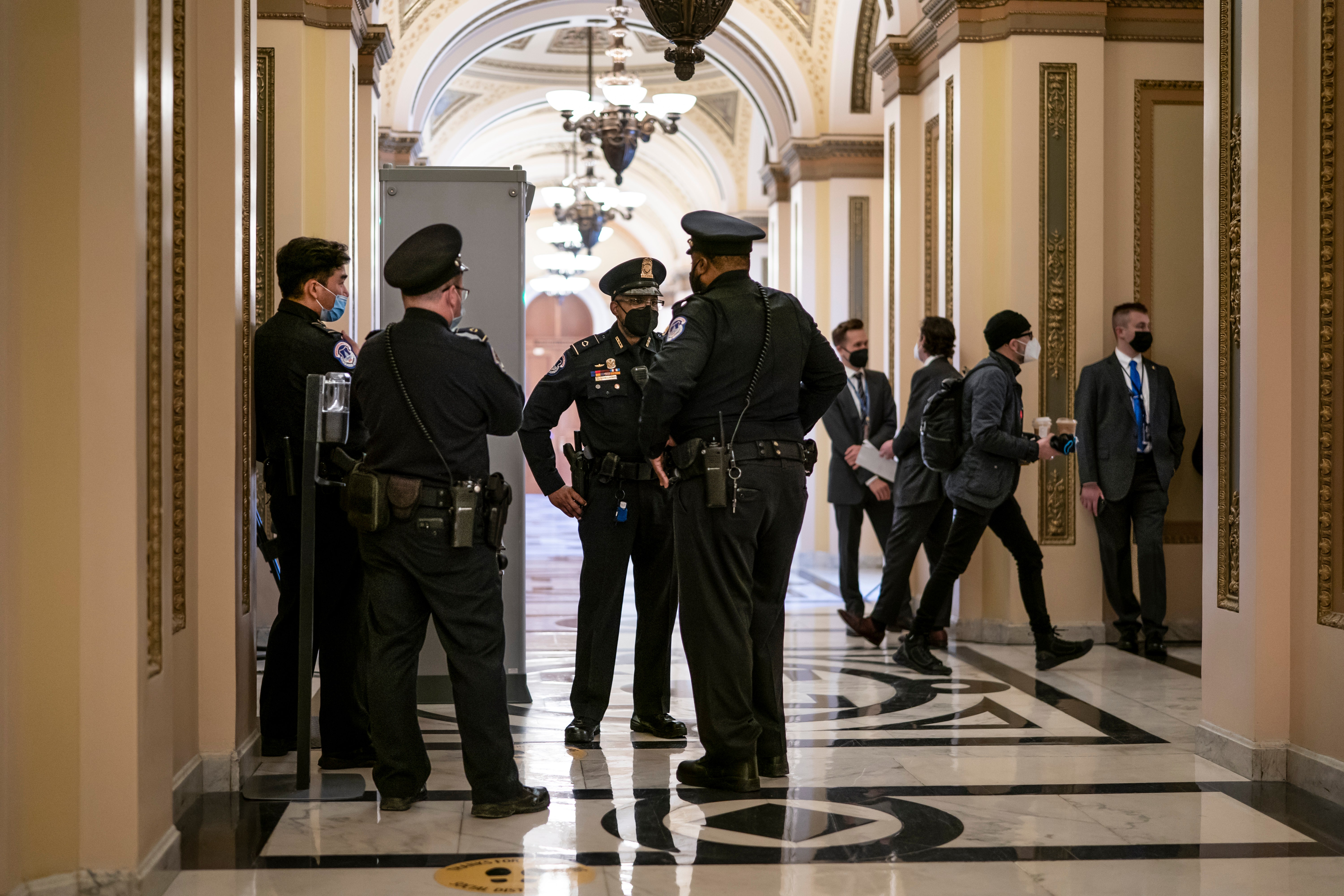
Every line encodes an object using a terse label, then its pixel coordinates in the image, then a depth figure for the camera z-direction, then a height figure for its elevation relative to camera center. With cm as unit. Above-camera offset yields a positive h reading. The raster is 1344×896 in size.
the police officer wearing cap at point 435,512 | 355 -21
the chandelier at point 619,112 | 1077 +269
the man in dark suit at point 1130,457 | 648 -12
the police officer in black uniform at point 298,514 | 414 -25
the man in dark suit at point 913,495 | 635 -29
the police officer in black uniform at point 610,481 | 447 -16
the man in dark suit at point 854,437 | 734 -2
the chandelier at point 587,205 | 1505 +264
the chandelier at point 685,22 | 519 +159
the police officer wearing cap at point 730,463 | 379 -9
